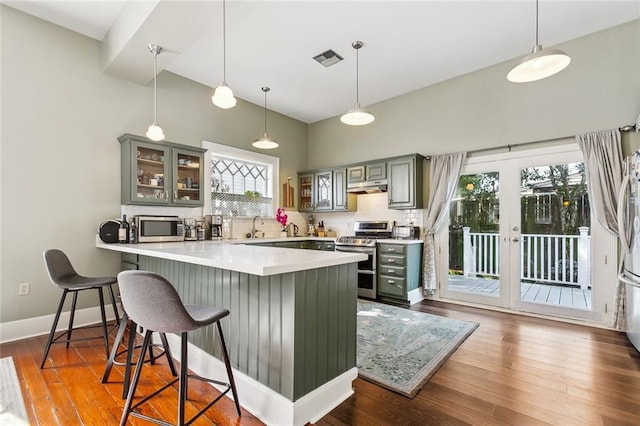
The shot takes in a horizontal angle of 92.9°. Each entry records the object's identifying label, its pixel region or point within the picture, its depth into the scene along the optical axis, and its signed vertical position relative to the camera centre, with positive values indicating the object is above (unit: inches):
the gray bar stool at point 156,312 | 58.0 -19.0
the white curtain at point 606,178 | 125.8 +16.0
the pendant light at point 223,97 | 93.9 +37.1
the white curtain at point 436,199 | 173.9 +9.5
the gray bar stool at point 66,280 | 99.1 -22.7
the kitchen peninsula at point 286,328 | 66.7 -27.4
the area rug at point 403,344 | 88.8 -47.7
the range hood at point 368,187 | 196.0 +19.0
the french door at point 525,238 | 139.5 -11.3
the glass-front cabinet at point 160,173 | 145.8 +21.9
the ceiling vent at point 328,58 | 150.1 +79.9
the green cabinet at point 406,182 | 181.3 +20.3
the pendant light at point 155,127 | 124.4 +37.3
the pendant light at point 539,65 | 83.8 +44.3
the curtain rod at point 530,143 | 126.5 +36.0
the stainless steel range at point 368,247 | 181.2 -19.6
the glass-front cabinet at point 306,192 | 235.6 +18.4
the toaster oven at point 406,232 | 186.4 -10.4
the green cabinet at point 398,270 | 168.6 -31.4
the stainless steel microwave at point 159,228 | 145.2 -6.8
